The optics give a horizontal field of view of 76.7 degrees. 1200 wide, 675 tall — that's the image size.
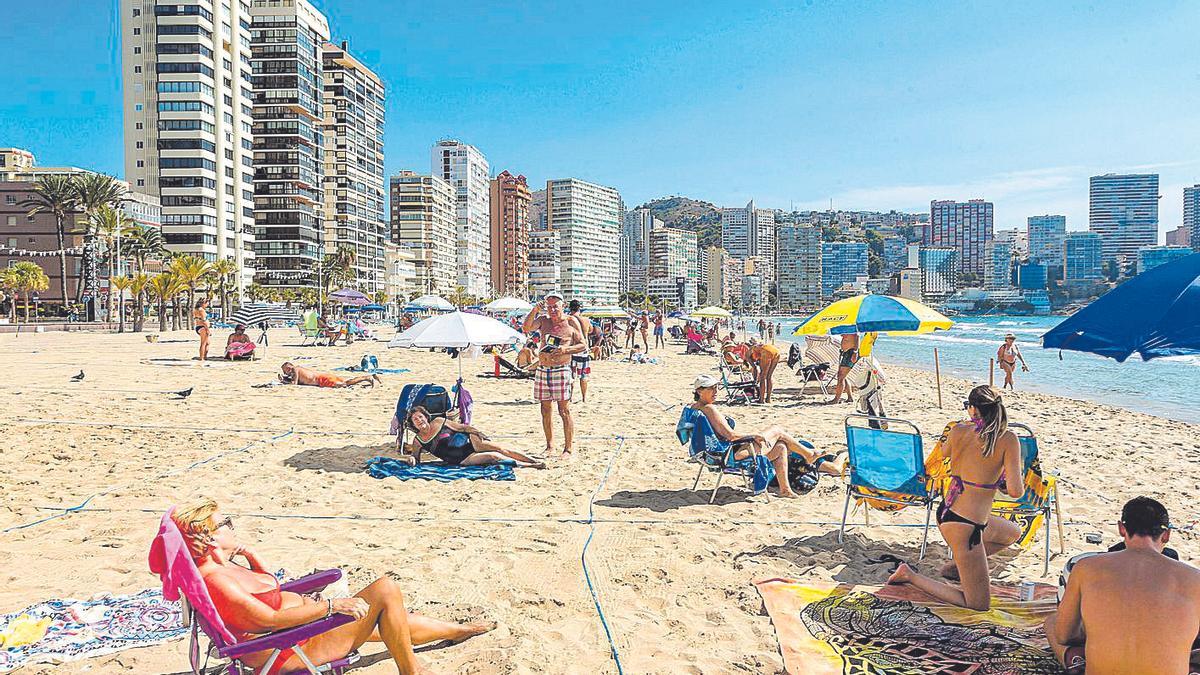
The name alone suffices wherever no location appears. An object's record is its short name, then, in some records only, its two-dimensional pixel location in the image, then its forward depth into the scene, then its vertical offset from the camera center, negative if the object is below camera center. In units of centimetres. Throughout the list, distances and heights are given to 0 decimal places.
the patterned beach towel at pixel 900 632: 334 -159
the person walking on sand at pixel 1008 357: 1736 -127
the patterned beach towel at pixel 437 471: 699 -157
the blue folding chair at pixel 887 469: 500 -112
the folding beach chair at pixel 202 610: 270 -111
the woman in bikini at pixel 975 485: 403 -100
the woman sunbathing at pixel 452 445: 733 -137
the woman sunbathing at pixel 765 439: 622 -113
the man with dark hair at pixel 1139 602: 265 -108
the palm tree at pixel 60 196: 5681 +825
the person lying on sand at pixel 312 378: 1377 -135
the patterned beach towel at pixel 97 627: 338 -154
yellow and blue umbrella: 834 -16
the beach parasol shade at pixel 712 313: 2931 -38
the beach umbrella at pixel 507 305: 2237 -3
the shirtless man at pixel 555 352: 765 -48
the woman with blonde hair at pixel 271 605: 285 -117
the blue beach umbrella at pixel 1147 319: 346 -8
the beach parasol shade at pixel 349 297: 2942 +30
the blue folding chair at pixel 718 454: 612 -123
